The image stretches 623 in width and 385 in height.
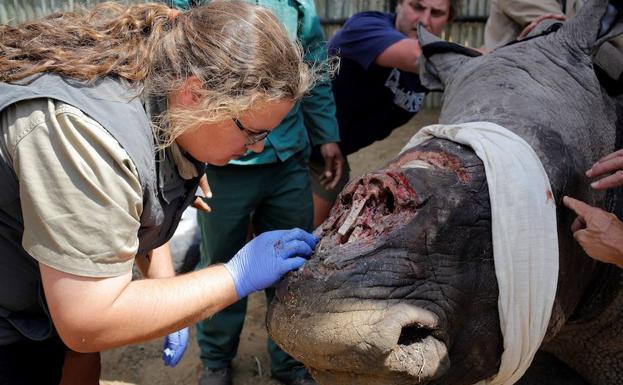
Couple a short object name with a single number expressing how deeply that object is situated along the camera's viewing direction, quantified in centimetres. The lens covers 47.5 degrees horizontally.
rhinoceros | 192
